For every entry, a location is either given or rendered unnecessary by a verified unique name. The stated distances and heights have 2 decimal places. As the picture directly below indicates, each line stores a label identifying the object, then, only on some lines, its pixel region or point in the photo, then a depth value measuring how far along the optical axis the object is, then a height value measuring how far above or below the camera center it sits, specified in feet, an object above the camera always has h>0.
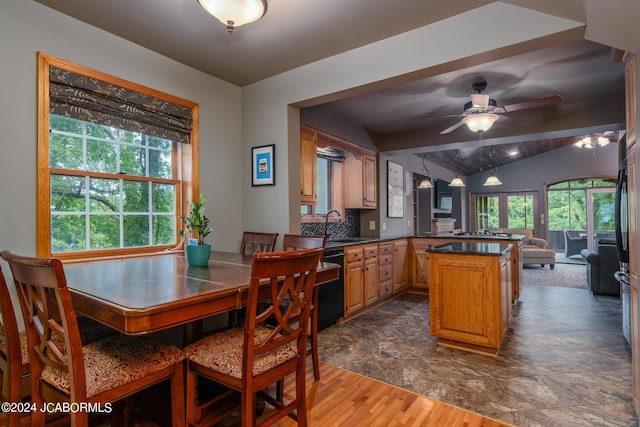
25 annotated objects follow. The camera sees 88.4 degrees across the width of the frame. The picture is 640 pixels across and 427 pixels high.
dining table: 3.97 -1.06
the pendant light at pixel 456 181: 24.80 +2.50
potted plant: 7.02 -0.66
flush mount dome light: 5.55 +3.58
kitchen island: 9.09 -2.39
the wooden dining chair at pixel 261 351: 4.49 -2.05
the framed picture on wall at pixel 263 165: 10.69 +1.68
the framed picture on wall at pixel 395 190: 17.99 +1.42
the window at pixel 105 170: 7.34 +1.27
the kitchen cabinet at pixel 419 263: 16.55 -2.50
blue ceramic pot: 7.00 -0.80
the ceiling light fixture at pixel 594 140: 20.46 +4.61
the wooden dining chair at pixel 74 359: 3.82 -1.96
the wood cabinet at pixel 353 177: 14.75 +1.86
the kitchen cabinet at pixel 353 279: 11.93 -2.41
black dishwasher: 10.79 -2.79
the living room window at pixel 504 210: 32.76 +0.33
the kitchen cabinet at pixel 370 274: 13.12 -2.43
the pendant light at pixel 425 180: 22.27 +2.52
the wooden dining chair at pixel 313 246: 7.59 -0.82
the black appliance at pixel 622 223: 7.16 -0.24
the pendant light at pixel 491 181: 28.27 +2.83
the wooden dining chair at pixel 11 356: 4.65 -2.00
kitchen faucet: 14.08 -0.16
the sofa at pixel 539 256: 23.77 -3.11
